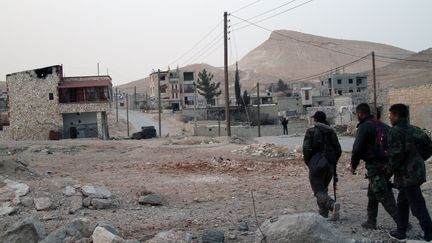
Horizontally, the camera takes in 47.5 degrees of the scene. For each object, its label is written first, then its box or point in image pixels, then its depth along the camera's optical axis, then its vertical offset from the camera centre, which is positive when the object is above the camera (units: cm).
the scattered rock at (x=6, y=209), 792 -146
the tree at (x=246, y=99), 6620 +182
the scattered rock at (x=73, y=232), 578 -139
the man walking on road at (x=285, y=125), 4187 -119
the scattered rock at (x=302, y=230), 475 -118
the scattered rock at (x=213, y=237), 562 -143
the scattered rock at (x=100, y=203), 848 -150
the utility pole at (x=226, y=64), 3000 +297
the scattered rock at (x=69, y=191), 902 -137
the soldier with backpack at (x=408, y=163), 562 -65
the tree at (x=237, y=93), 6998 +292
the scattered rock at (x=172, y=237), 527 -133
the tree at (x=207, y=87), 8838 +477
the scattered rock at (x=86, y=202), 854 -148
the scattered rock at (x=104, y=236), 533 -132
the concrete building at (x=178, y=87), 9544 +553
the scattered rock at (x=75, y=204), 820 -148
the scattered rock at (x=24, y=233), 588 -138
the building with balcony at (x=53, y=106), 4988 +126
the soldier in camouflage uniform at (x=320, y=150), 670 -58
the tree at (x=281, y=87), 11506 +578
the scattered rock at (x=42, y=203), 823 -143
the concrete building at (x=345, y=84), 8631 +448
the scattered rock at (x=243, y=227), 627 -148
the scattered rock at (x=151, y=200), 889 -154
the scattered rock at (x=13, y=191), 866 -131
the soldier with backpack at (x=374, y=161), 610 -67
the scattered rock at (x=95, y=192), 887 -137
